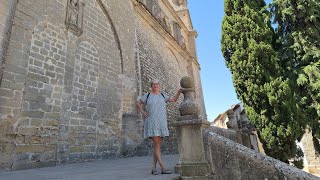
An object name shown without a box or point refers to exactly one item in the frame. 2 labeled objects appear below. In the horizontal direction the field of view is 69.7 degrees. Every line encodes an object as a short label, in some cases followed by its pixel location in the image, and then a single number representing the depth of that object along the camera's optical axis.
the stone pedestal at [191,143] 3.07
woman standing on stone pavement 3.40
